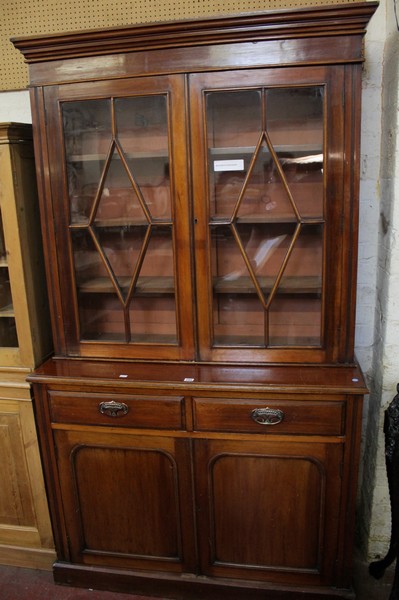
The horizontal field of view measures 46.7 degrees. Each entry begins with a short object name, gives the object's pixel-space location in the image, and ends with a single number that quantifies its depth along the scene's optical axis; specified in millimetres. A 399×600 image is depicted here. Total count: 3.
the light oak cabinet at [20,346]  1691
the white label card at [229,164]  1590
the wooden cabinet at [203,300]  1514
